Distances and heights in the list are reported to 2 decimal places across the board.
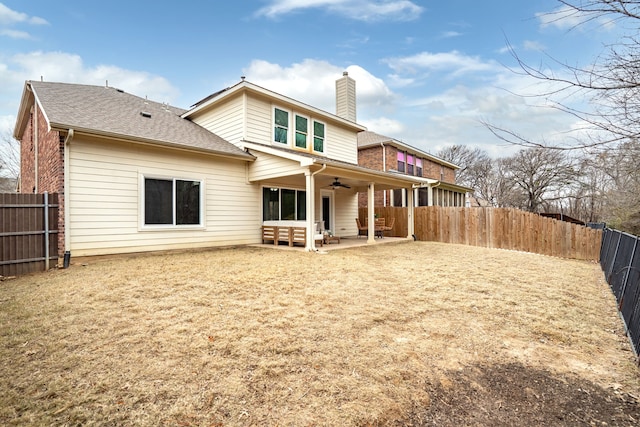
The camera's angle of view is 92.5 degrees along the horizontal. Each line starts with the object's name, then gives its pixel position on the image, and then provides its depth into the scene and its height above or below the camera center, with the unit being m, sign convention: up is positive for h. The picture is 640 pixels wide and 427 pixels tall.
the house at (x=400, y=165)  18.21 +3.19
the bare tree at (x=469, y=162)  36.34 +6.17
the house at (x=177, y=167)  7.46 +1.45
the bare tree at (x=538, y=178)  25.48 +3.02
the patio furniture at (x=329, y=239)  11.30 -0.95
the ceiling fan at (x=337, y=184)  12.29 +1.27
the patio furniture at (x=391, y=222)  13.94 -0.40
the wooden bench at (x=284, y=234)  9.93 -0.65
